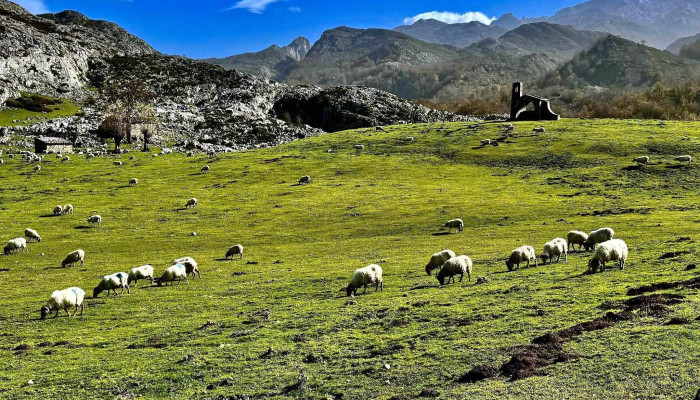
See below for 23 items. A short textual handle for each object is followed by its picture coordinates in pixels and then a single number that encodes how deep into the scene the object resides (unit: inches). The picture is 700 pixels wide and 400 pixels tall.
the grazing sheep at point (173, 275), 1466.5
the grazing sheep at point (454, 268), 1208.2
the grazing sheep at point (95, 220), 2464.8
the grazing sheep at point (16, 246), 1956.2
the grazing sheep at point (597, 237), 1481.3
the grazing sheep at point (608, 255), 1120.8
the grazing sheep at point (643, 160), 3122.5
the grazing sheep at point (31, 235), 2149.4
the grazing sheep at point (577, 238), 1514.5
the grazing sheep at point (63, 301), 1121.4
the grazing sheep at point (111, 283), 1331.2
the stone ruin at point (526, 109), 5060.5
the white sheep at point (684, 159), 3019.2
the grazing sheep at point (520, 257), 1310.3
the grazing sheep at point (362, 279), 1171.0
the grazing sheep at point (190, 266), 1528.1
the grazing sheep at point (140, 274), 1448.1
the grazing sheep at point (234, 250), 1839.3
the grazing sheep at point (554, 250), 1369.6
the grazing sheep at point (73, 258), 1759.5
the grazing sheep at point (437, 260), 1343.5
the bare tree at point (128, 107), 5206.7
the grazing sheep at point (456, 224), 2101.1
